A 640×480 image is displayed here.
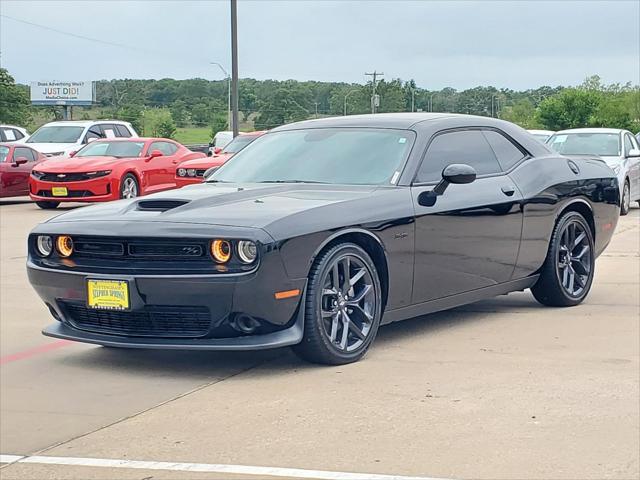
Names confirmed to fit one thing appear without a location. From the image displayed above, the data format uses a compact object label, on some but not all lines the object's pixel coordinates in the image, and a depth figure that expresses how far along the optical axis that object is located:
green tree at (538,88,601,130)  61.00
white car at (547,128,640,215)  18.88
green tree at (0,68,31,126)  65.25
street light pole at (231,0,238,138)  28.48
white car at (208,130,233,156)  41.03
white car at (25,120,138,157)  26.05
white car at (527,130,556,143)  23.50
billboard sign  81.06
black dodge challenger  6.02
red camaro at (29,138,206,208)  19.55
